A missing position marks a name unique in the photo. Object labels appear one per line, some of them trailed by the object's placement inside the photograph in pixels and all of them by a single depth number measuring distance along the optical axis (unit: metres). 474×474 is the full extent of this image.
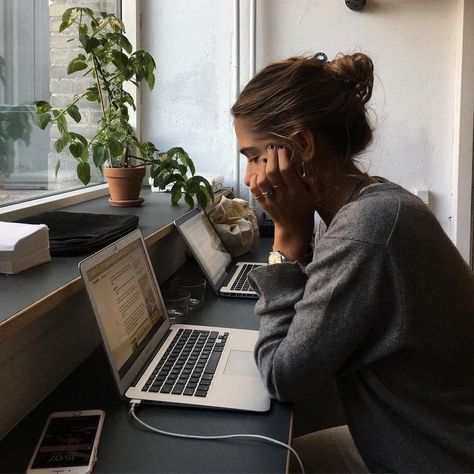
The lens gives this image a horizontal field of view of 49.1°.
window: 1.48
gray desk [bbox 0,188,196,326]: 0.77
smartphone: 0.69
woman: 0.76
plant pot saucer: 1.73
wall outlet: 2.26
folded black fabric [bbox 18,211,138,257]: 1.09
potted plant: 1.49
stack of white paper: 0.94
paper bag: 1.81
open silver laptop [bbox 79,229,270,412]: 0.86
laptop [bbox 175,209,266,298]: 1.47
